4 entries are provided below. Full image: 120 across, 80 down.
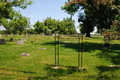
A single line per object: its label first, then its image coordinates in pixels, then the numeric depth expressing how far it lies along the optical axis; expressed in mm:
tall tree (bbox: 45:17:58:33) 90938
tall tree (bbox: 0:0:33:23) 20088
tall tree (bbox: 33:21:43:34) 98900
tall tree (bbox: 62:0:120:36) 14562
